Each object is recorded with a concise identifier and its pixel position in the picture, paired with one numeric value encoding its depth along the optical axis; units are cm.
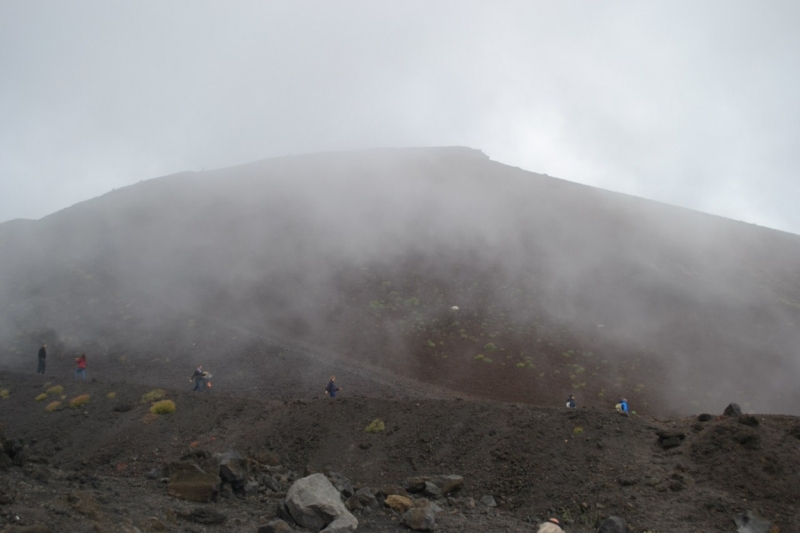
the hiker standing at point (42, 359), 2722
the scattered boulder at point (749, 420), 1342
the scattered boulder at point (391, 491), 1191
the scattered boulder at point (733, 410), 1555
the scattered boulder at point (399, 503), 1114
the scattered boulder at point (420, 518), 1027
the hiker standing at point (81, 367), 2560
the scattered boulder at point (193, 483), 1099
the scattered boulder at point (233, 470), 1152
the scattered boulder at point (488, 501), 1236
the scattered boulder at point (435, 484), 1269
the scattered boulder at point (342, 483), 1192
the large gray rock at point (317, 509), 986
